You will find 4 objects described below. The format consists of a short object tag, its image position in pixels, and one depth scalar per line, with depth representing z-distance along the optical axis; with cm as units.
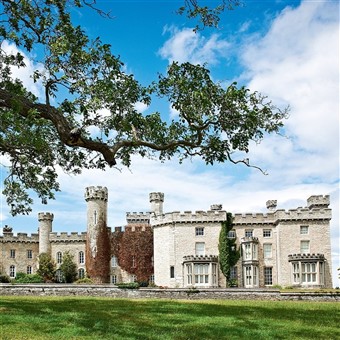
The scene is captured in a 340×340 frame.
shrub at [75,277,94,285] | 5084
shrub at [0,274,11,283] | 5395
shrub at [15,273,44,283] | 5328
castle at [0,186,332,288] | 4759
